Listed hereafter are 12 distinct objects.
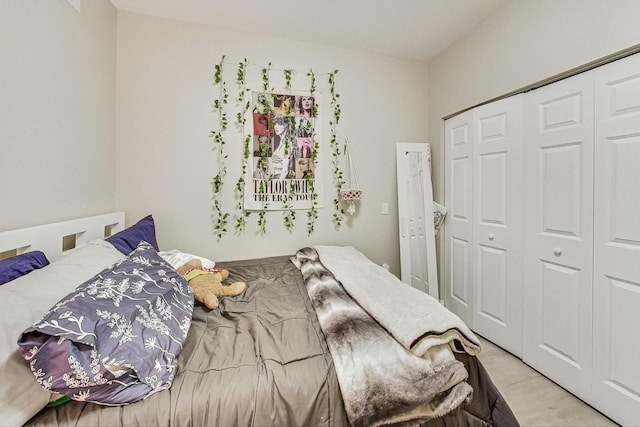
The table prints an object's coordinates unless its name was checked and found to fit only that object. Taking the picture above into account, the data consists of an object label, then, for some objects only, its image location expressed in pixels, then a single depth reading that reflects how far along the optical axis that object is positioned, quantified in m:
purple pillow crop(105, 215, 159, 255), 1.50
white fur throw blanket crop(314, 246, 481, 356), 0.97
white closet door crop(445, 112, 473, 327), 2.34
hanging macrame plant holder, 2.56
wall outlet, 2.72
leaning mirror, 2.64
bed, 0.73
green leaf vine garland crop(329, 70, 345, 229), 2.51
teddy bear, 1.38
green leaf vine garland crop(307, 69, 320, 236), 2.44
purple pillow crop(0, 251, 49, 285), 0.94
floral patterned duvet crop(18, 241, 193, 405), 0.69
